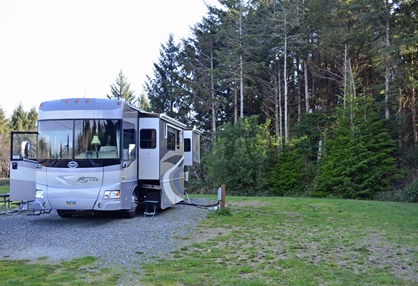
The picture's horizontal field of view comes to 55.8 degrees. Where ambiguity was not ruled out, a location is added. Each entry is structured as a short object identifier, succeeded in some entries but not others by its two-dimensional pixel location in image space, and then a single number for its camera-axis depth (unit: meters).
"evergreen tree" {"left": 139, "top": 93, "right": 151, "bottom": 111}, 47.72
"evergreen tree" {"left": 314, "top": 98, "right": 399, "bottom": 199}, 21.30
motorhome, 8.77
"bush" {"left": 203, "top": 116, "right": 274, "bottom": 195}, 24.81
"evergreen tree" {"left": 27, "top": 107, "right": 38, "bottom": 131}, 55.74
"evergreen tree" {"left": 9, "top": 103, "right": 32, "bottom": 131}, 55.28
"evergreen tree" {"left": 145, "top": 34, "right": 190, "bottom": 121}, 33.39
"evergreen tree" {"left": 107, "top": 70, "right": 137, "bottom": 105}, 47.06
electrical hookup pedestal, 12.01
